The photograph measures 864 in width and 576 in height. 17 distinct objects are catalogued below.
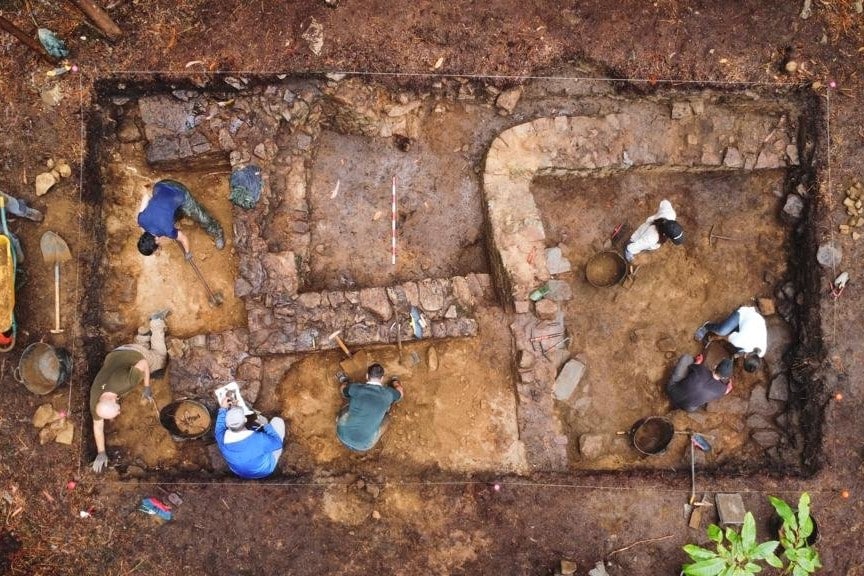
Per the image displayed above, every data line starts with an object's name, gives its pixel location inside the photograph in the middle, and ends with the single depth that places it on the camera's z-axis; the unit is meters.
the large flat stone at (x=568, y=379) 6.64
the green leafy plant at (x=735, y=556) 5.39
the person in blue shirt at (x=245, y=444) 5.66
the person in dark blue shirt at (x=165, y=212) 5.57
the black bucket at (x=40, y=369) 5.99
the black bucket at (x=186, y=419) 6.14
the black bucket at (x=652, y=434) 6.52
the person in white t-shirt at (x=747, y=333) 6.24
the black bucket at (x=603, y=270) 6.70
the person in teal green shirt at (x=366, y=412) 5.83
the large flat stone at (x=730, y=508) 6.13
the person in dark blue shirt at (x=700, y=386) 6.13
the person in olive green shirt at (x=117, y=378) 5.88
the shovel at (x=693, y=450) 6.21
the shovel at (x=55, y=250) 6.14
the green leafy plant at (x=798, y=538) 5.49
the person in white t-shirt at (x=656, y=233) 5.97
